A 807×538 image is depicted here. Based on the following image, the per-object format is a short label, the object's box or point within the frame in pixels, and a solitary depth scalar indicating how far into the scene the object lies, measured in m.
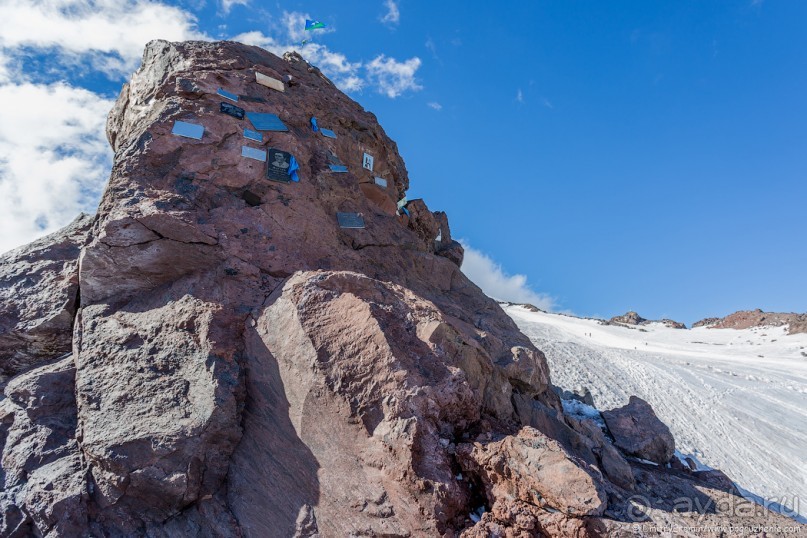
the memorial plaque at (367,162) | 9.29
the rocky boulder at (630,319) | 50.71
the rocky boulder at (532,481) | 3.73
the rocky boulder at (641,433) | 7.18
